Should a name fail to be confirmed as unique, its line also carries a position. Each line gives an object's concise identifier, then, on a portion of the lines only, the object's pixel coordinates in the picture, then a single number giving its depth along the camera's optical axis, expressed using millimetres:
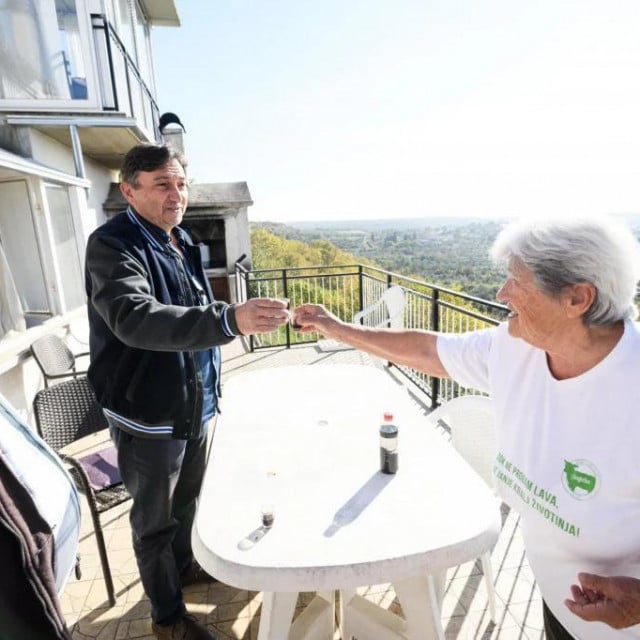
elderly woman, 981
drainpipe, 4738
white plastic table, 1047
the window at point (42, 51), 4324
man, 1381
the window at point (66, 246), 4625
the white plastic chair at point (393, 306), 4559
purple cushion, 1939
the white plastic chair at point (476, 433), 1794
